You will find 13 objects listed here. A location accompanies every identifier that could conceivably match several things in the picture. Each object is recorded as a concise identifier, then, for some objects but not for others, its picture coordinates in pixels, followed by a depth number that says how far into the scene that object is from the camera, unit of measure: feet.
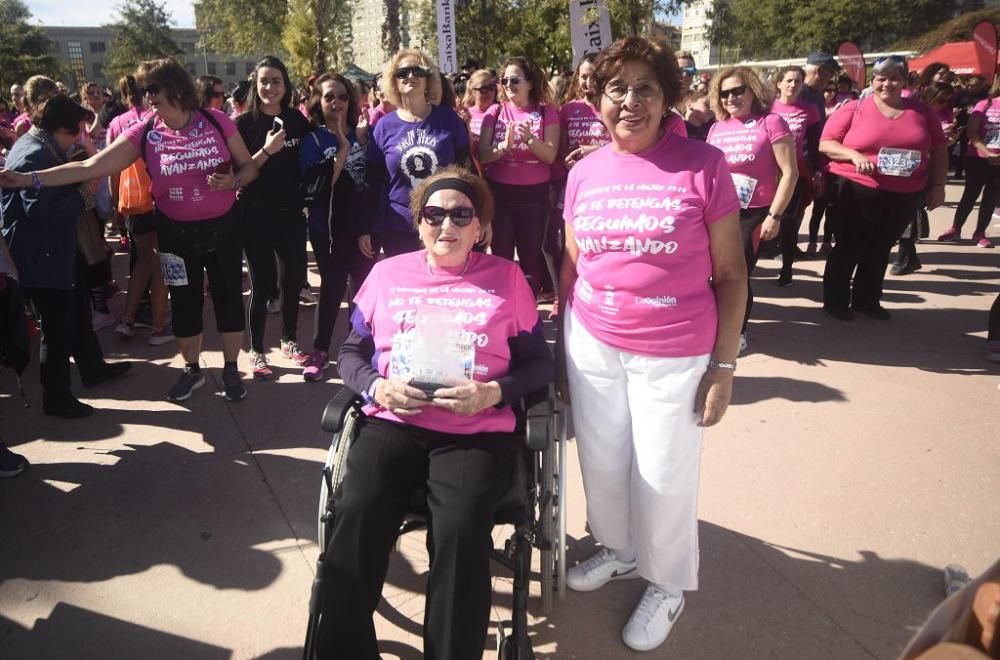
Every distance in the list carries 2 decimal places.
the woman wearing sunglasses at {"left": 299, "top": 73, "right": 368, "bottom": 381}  13.93
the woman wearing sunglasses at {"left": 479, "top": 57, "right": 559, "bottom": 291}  15.33
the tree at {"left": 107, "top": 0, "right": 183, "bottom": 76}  165.78
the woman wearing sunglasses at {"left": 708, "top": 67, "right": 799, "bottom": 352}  13.42
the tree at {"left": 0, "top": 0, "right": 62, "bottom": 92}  134.95
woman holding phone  12.75
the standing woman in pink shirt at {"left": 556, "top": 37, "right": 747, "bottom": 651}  6.22
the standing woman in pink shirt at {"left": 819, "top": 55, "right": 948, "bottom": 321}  14.88
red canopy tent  67.56
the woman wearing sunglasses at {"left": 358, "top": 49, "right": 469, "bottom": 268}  12.30
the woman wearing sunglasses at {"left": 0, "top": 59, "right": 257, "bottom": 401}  10.75
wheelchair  6.21
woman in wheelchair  5.99
